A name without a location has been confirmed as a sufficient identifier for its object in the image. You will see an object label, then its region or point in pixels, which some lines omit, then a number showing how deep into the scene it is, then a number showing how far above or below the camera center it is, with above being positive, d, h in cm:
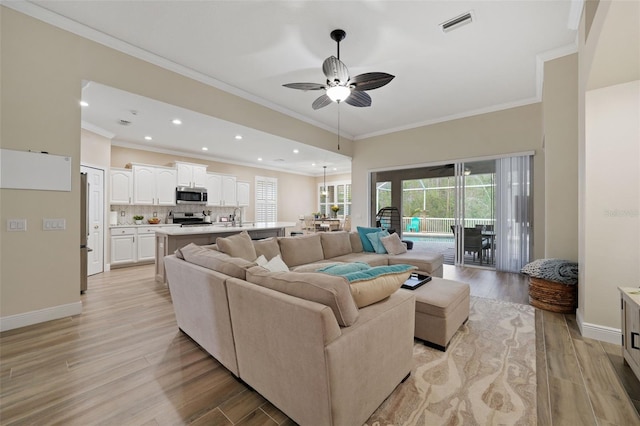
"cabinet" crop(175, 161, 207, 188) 661 +101
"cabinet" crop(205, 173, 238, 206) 737 +67
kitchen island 400 -39
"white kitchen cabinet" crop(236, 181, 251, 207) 815 +64
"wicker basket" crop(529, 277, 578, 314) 300 -96
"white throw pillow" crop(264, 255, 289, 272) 243 -49
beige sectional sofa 121 -68
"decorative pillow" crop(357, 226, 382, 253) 471 -43
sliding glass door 482 +5
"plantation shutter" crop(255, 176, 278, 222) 889 +48
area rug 152 -117
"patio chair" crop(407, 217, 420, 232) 1119 -49
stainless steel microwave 656 +46
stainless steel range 673 -16
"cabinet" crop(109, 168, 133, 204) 558 +58
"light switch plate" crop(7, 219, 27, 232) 257 -13
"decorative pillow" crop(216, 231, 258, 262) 294 -39
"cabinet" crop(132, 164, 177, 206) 594 +65
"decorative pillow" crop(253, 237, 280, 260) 341 -46
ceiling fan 269 +145
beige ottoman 221 -87
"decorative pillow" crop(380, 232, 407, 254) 444 -53
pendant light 1013 +126
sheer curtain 478 +2
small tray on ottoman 254 -70
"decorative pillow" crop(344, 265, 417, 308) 150 -42
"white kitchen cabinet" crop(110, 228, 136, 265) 542 -70
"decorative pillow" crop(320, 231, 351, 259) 420 -50
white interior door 486 -13
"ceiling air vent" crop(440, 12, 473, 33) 268 +202
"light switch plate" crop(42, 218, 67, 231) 276 -13
